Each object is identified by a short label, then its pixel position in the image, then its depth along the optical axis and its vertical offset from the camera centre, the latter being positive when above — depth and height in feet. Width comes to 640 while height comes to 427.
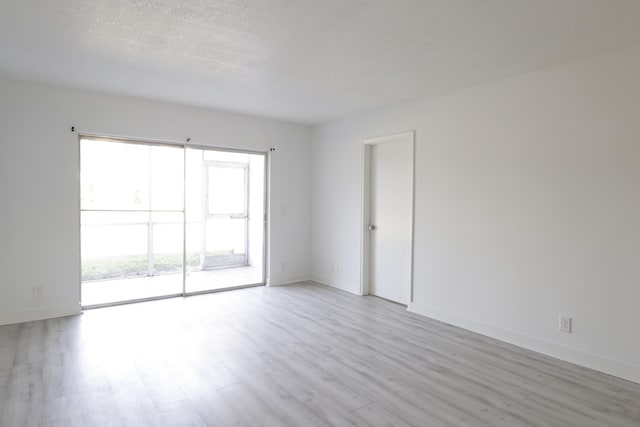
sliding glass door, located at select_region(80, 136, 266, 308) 17.31 -0.87
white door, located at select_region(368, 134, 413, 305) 15.97 -0.56
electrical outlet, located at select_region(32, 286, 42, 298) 13.75 -3.24
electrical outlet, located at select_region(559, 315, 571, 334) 10.75 -3.32
